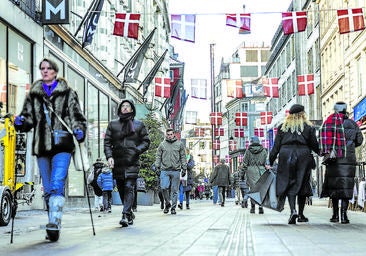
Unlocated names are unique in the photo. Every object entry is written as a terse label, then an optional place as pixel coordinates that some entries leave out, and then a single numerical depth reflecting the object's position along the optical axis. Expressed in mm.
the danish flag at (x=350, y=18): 22672
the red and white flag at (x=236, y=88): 45394
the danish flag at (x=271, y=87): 43181
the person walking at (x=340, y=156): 11328
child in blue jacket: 18542
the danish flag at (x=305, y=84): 39156
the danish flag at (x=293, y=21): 22141
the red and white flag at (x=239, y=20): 22078
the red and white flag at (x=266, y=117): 60450
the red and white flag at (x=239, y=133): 72625
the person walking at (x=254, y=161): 17141
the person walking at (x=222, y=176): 26781
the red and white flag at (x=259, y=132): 68500
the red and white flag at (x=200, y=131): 80050
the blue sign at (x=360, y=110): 30202
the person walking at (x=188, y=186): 22534
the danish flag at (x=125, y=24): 22188
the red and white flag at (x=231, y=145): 98281
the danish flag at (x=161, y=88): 39594
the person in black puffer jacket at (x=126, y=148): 10633
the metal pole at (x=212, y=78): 96288
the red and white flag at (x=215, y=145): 81862
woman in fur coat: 7750
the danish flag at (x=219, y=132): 74625
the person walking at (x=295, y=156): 11305
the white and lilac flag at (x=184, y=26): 22219
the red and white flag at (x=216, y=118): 65500
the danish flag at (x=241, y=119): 59259
